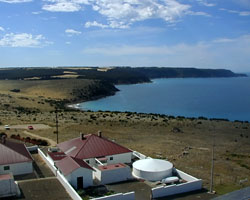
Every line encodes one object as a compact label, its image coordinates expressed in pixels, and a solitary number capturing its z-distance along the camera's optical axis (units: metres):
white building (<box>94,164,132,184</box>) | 25.00
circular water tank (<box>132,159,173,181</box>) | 25.92
